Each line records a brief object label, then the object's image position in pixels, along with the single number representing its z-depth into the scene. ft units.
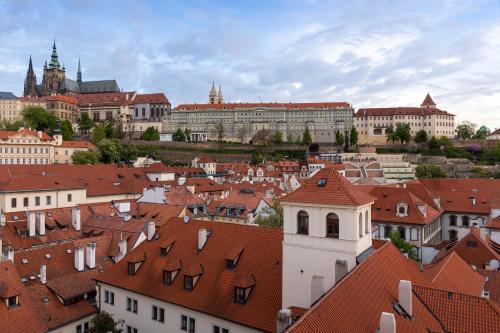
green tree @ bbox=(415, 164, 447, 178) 324.80
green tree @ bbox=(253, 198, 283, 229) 118.99
